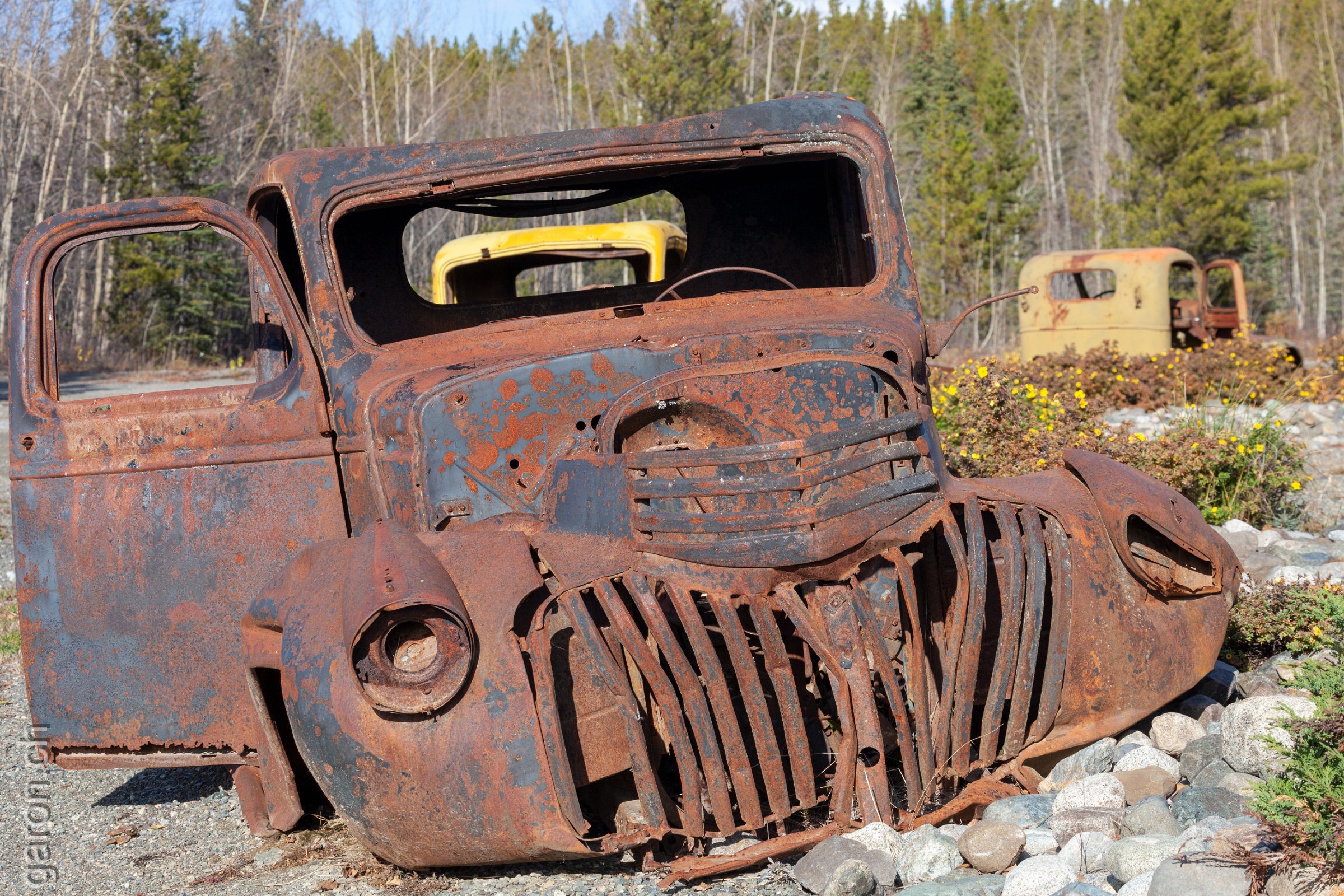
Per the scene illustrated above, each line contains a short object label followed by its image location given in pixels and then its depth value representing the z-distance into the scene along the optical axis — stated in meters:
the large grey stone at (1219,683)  3.96
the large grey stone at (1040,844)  2.86
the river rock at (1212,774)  3.12
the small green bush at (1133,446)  6.32
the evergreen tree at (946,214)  27.03
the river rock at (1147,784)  3.13
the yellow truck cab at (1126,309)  13.18
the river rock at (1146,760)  3.24
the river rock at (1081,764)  3.23
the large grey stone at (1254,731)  3.05
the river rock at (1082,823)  2.87
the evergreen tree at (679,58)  25.88
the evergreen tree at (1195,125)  27.84
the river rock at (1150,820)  2.89
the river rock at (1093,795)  2.98
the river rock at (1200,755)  3.26
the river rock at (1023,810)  2.97
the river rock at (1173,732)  3.45
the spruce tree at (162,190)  23.86
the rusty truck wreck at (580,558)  2.74
